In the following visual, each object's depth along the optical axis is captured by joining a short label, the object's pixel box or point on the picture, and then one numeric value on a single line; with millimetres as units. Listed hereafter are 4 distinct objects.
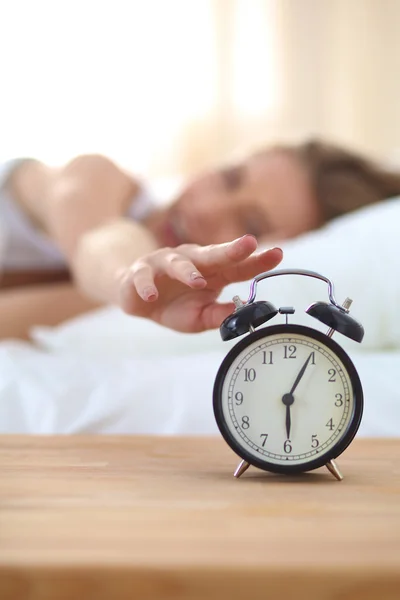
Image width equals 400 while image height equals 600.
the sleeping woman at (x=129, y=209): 1705
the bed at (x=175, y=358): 1007
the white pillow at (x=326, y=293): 1208
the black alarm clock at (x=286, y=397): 690
